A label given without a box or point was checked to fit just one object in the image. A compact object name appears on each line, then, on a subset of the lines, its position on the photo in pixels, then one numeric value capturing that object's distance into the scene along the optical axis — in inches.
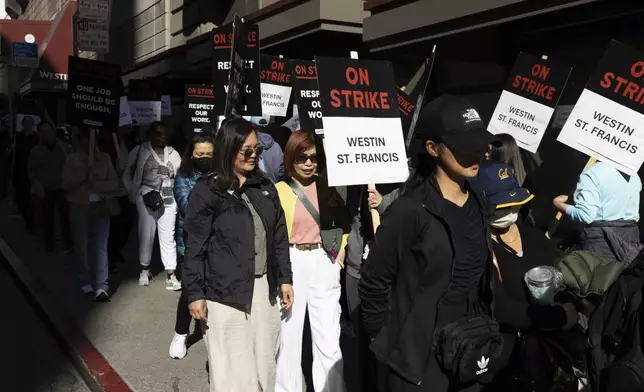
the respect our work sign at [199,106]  359.6
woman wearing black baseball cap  110.3
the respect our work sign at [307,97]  221.6
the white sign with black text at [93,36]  551.8
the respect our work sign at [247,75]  246.1
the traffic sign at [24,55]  896.9
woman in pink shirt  178.4
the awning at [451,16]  265.2
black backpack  77.6
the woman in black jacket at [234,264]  152.7
